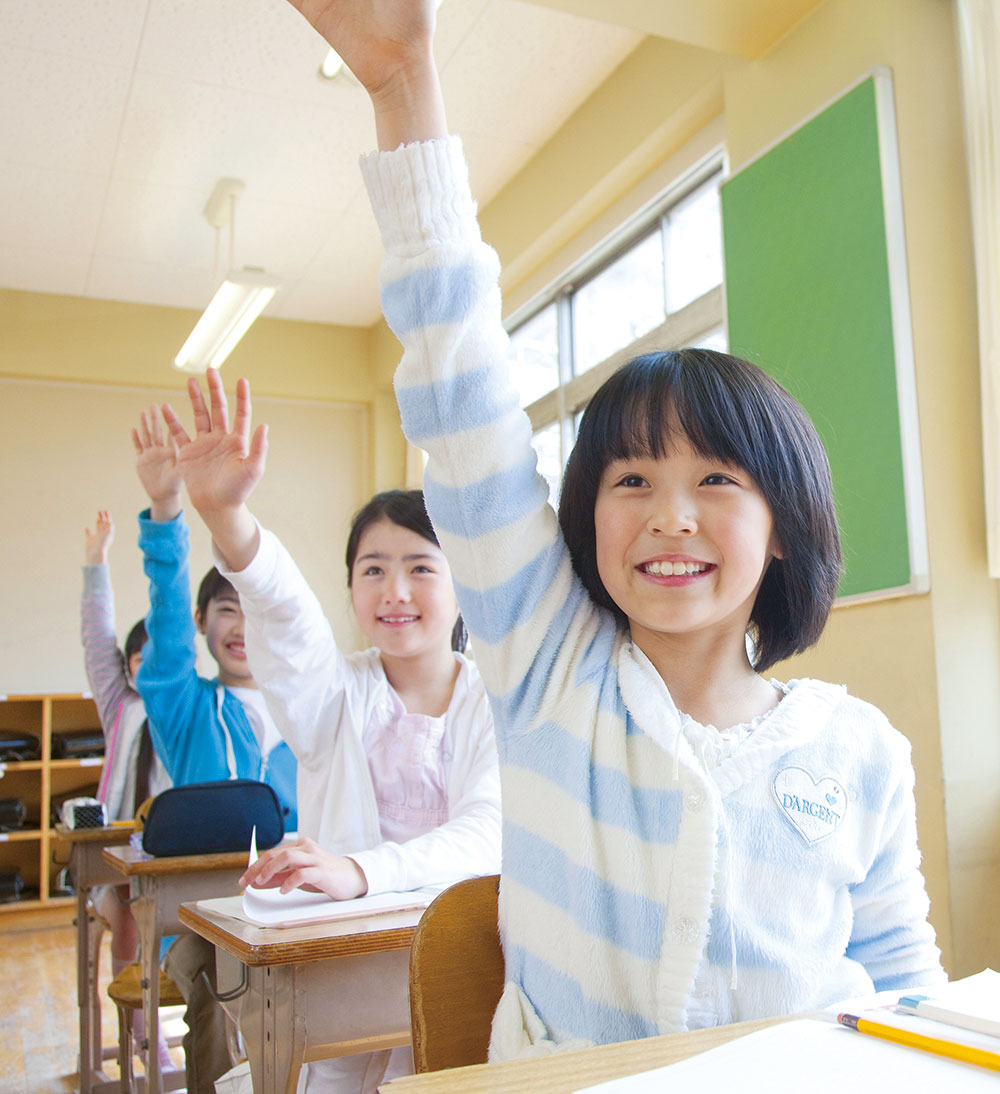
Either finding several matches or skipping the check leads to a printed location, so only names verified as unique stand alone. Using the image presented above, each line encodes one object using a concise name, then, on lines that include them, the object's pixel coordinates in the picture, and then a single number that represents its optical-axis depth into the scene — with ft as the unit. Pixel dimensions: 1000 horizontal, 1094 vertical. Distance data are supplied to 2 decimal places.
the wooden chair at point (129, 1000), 7.57
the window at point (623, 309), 13.19
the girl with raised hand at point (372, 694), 4.79
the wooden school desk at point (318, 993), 3.89
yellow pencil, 1.67
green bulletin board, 8.68
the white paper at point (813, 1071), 1.57
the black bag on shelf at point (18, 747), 18.54
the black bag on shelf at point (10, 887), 17.74
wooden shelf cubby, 18.17
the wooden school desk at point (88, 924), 9.03
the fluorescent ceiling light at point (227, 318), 15.44
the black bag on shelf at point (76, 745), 19.02
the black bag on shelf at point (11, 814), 18.12
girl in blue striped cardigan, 2.60
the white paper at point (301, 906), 4.09
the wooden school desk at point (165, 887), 6.17
